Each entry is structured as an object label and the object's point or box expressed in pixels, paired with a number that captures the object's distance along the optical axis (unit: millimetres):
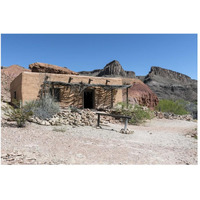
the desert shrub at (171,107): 16575
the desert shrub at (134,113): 10676
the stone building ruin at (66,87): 10555
